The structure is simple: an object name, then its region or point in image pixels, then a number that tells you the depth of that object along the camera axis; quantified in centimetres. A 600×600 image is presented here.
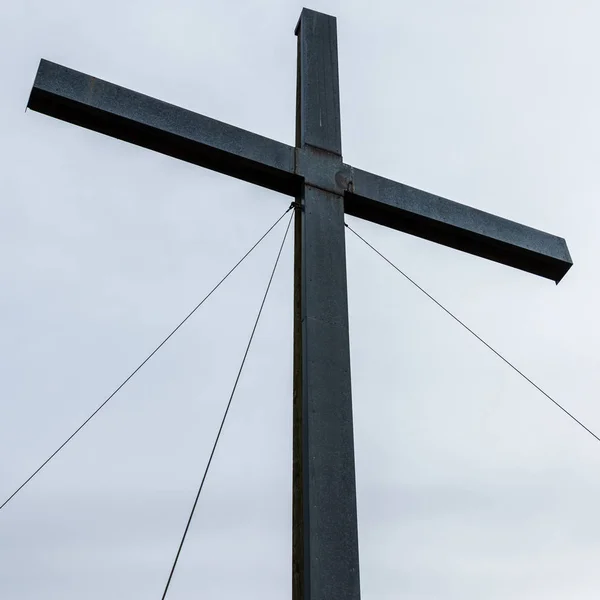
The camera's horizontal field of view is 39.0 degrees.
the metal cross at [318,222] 301
